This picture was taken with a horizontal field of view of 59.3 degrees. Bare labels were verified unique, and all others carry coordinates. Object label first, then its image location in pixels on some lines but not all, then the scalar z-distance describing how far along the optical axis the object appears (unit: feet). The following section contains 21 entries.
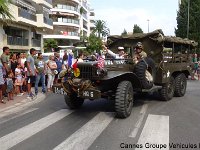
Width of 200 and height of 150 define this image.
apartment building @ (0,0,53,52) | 55.08
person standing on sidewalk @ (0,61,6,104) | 18.01
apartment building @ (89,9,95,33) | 199.81
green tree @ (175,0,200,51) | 69.79
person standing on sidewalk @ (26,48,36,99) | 20.97
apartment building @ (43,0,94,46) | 118.34
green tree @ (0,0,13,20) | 16.69
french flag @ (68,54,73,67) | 29.30
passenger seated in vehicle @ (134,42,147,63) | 16.79
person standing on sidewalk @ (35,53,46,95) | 22.54
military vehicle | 14.45
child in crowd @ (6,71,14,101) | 19.57
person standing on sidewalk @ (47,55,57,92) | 25.09
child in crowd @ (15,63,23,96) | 21.48
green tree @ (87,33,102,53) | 117.62
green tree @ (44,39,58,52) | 91.71
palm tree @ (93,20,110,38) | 193.79
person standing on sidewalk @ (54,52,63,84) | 27.22
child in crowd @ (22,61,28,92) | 22.10
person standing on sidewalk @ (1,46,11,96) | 19.88
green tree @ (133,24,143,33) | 179.13
